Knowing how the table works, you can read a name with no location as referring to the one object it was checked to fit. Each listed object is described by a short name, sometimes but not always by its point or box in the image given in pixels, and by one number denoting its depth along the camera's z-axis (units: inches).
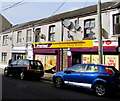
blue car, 271.2
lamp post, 359.8
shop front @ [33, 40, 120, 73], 469.1
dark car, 449.7
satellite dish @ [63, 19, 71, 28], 571.8
